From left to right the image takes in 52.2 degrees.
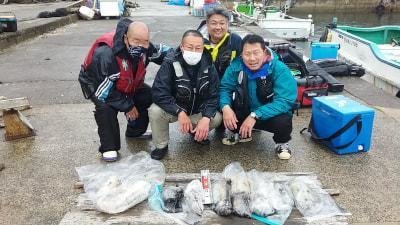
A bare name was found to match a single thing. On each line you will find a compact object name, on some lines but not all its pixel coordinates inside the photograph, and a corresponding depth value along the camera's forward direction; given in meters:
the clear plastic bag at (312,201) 2.78
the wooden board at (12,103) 4.14
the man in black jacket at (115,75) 3.50
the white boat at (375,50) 10.39
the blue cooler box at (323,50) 8.04
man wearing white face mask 3.58
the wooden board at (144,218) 2.66
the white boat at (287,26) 20.55
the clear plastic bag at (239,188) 2.76
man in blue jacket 3.62
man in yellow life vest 3.89
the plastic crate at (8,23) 9.95
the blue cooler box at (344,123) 3.75
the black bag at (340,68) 7.53
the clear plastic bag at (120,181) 2.79
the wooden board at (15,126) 4.25
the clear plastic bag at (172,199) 2.83
